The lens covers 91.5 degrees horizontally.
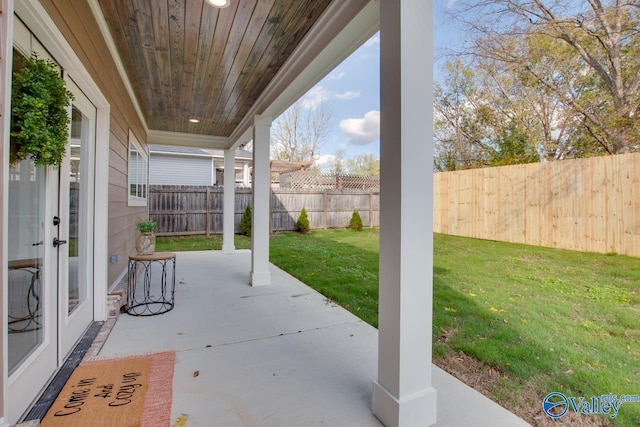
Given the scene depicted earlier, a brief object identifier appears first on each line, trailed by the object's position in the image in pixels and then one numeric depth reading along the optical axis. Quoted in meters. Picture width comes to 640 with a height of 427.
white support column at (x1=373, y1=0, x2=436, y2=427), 1.53
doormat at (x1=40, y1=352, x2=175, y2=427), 1.60
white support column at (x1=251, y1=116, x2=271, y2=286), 4.25
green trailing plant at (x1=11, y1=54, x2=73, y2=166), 1.40
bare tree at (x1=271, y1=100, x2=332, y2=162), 16.73
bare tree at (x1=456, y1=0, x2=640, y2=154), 6.13
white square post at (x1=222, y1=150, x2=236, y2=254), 6.79
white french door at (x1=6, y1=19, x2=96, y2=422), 1.53
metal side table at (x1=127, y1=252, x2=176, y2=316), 3.26
